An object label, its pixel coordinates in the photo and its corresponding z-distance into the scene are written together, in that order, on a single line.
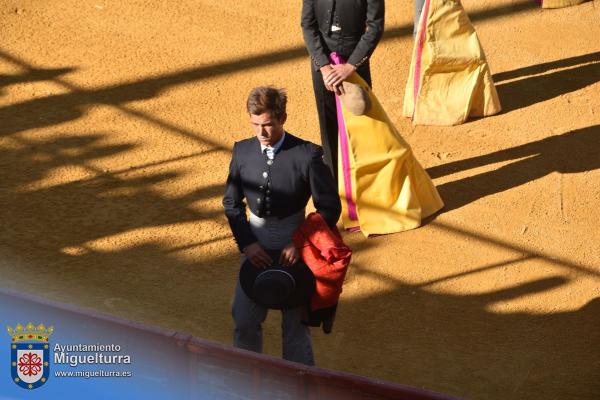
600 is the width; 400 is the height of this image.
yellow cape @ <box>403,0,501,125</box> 17.64
